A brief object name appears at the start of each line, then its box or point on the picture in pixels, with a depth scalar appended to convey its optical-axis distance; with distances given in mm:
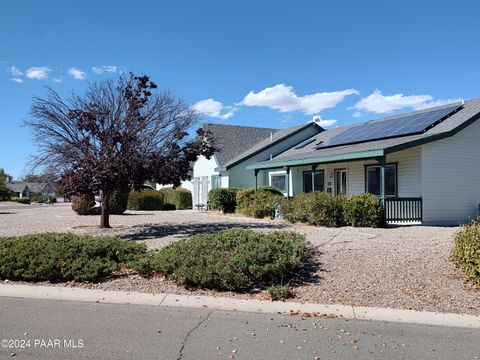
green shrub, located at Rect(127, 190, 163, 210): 26448
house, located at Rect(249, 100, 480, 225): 15828
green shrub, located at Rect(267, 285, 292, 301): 6949
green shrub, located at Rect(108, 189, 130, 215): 21000
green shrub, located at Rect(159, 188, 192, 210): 29812
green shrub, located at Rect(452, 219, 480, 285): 7242
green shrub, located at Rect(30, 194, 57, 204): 56969
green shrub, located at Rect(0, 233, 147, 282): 8086
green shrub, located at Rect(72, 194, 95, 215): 20891
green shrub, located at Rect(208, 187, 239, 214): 23078
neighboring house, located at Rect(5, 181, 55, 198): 91531
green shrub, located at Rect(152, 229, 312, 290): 7445
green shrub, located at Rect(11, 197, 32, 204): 59000
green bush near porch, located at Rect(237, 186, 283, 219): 18688
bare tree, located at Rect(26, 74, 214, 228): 13172
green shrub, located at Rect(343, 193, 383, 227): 14258
